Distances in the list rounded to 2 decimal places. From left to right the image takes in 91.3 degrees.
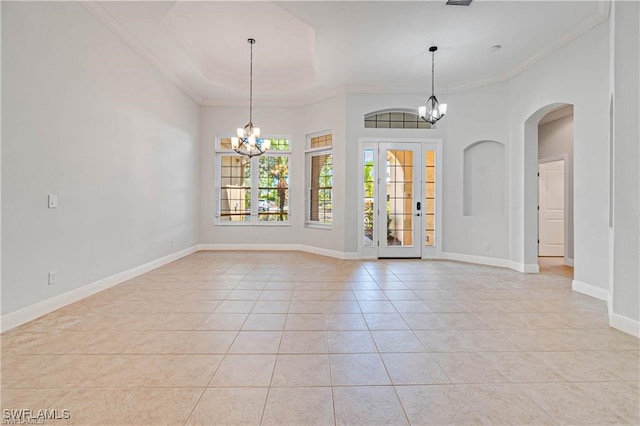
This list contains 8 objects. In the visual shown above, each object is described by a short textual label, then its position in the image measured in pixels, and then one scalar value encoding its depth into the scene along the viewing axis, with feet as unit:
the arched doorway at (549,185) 17.13
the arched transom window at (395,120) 21.39
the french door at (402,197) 20.95
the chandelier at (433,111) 16.01
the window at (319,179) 22.50
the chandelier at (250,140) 17.87
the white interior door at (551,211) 22.44
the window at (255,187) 24.38
